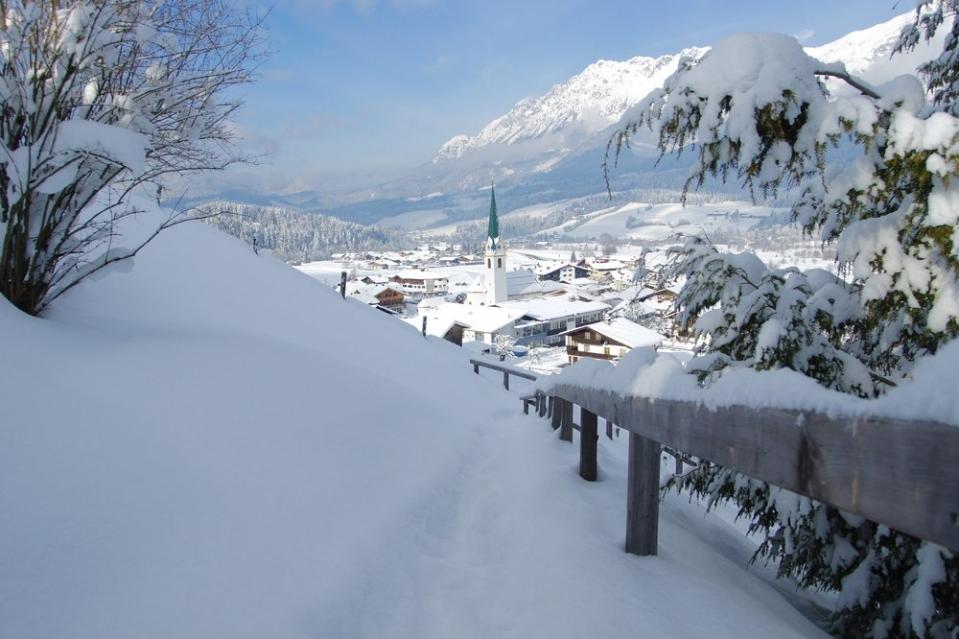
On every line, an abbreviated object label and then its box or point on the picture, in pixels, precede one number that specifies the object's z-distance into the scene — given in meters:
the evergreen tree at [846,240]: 2.35
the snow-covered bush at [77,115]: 3.51
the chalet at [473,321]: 47.16
